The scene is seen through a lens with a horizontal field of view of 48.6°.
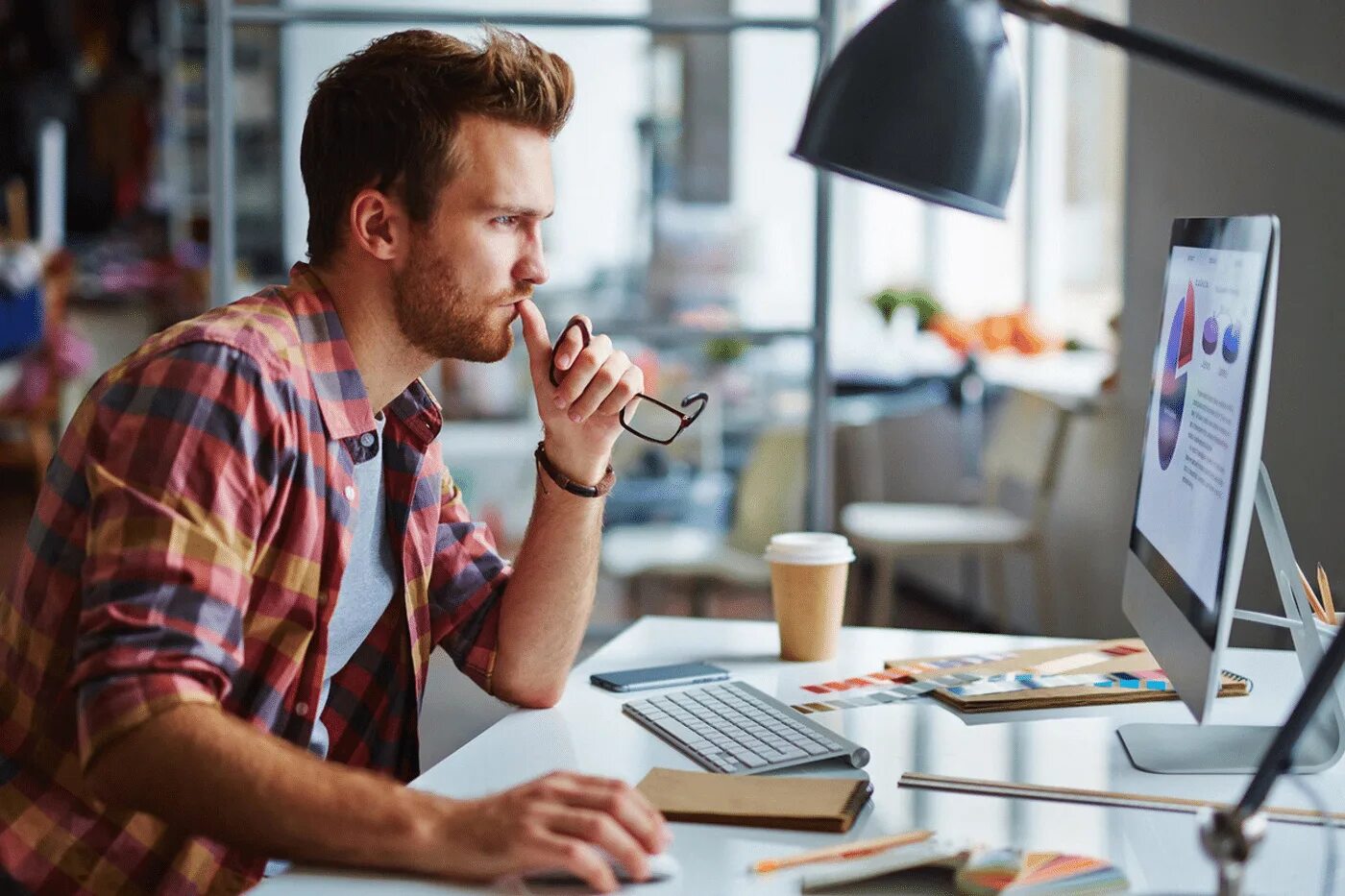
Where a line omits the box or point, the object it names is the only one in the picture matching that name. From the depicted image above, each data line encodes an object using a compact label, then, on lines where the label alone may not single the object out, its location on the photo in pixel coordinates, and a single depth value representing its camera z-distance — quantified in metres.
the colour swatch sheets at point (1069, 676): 1.44
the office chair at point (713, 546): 3.42
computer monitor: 1.05
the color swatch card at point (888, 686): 1.46
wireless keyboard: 1.25
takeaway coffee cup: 1.63
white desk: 1.02
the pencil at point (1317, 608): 1.36
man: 1.03
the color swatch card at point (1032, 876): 0.96
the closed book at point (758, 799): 1.09
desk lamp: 1.21
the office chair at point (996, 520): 4.02
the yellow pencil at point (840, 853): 1.02
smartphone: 1.52
